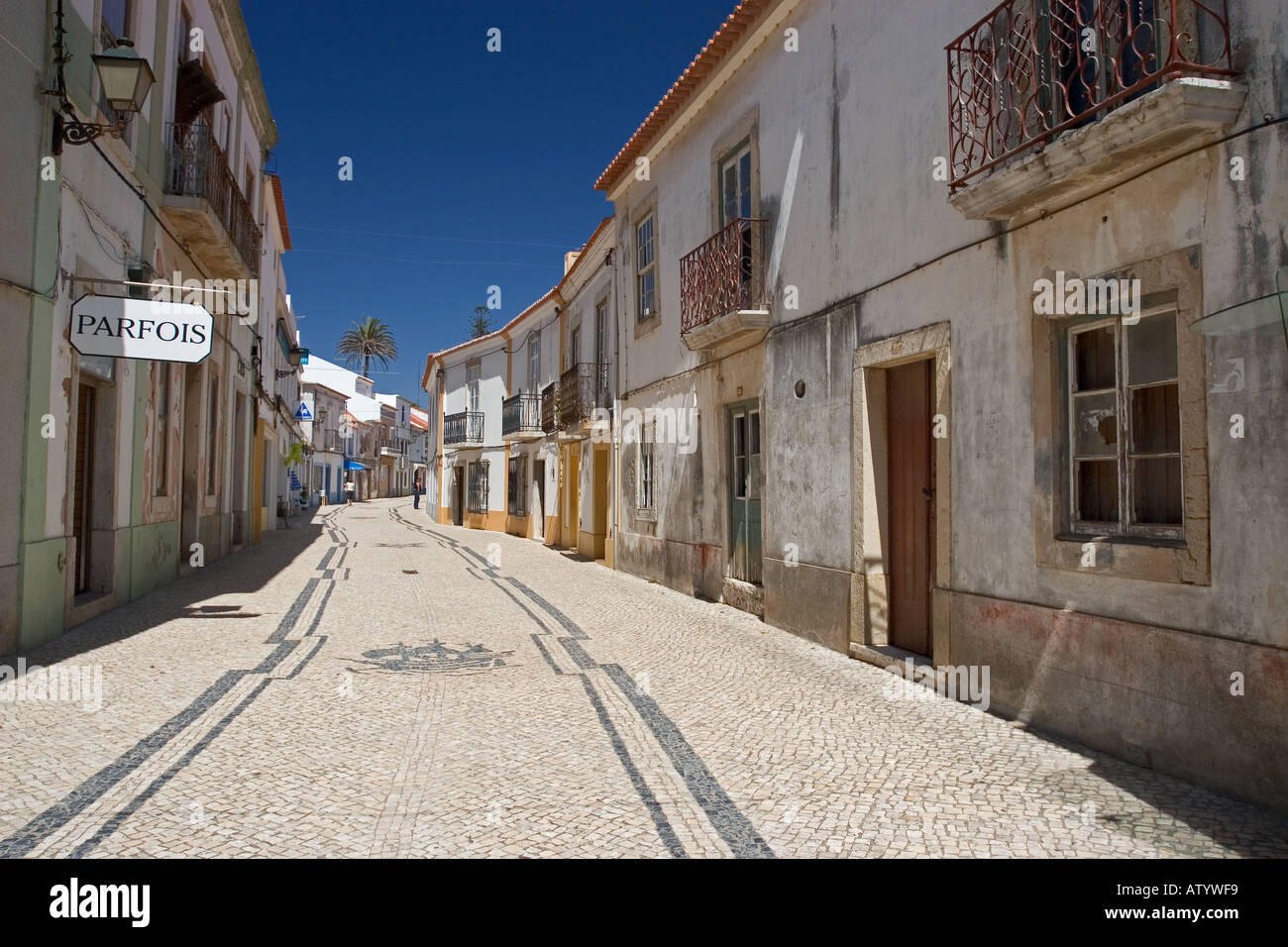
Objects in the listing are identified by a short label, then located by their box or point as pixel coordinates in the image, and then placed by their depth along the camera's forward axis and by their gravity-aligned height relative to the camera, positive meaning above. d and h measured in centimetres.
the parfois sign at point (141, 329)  702 +132
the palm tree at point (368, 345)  6768 +1150
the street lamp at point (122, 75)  709 +334
